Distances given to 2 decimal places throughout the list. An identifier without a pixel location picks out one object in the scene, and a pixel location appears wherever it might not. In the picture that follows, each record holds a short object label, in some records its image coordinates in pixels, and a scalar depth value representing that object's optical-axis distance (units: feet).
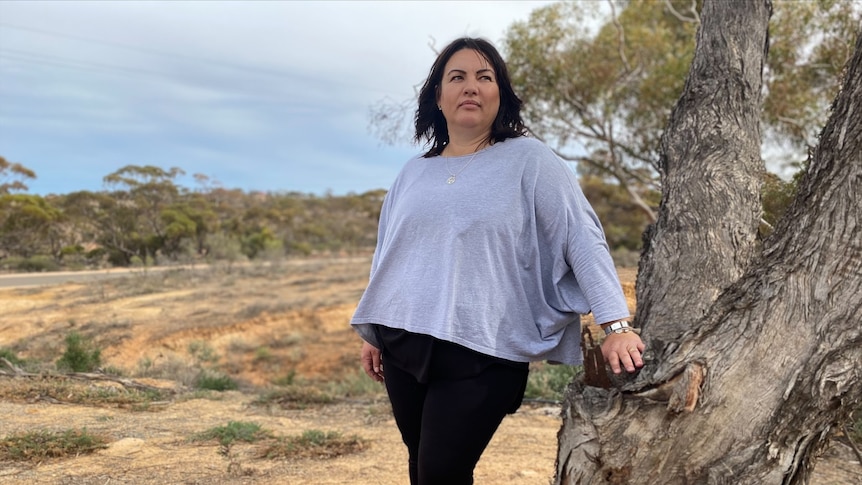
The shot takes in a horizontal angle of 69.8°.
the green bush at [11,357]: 20.71
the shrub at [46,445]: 10.53
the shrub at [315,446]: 11.93
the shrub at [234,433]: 12.54
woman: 5.14
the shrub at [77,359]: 20.06
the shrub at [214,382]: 21.01
